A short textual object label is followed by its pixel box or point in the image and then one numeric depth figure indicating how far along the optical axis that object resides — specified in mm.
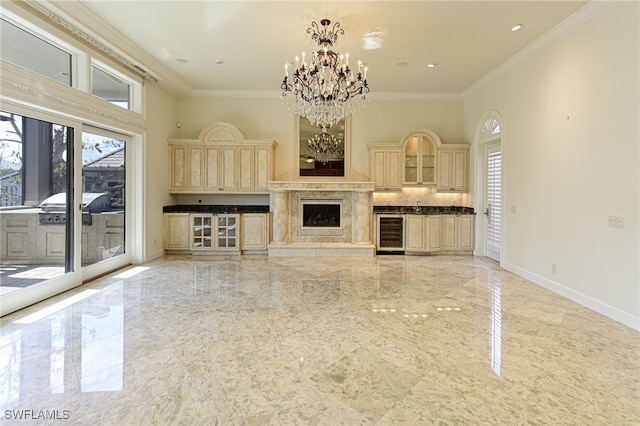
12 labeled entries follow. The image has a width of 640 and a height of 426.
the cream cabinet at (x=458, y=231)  6770
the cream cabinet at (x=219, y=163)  6746
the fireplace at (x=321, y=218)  6656
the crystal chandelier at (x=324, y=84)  4062
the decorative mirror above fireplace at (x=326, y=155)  7148
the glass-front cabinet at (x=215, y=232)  6668
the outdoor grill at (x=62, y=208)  3906
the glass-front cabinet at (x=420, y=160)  6918
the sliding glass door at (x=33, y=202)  3393
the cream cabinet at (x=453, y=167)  6914
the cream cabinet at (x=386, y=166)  6914
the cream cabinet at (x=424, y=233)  6750
